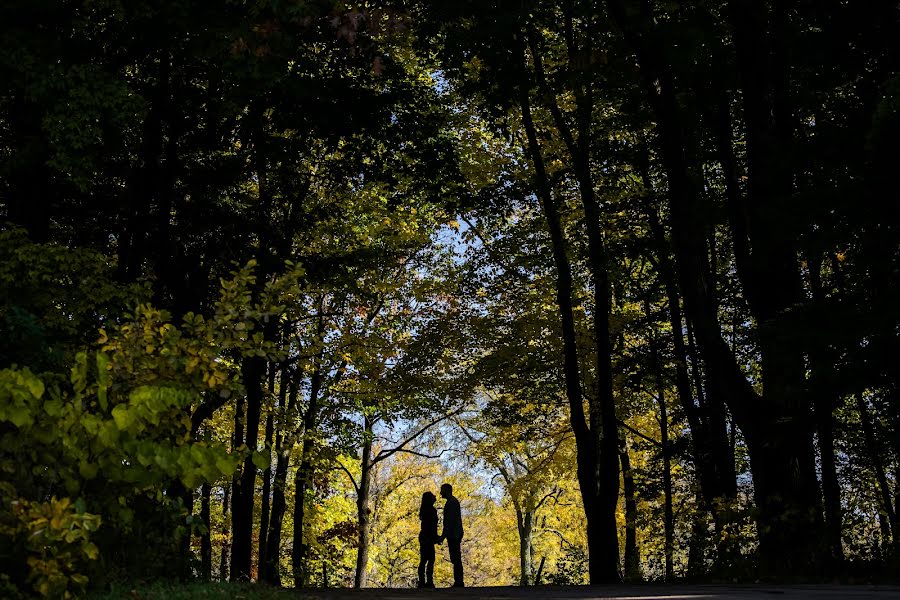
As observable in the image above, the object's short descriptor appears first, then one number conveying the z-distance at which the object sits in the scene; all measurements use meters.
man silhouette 16.56
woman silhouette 16.94
